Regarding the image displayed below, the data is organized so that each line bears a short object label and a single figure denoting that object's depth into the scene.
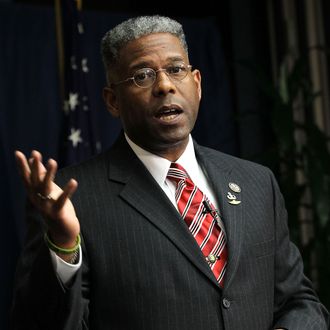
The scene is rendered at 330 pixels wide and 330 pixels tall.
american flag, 6.33
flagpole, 6.34
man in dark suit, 2.74
